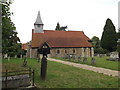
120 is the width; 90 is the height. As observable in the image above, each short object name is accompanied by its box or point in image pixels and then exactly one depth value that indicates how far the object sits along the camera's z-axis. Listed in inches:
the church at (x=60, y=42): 929.2
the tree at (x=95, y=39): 1428.3
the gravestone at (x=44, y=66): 260.0
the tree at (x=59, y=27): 1711.5
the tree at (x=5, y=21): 316.8
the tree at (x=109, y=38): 1179.0
